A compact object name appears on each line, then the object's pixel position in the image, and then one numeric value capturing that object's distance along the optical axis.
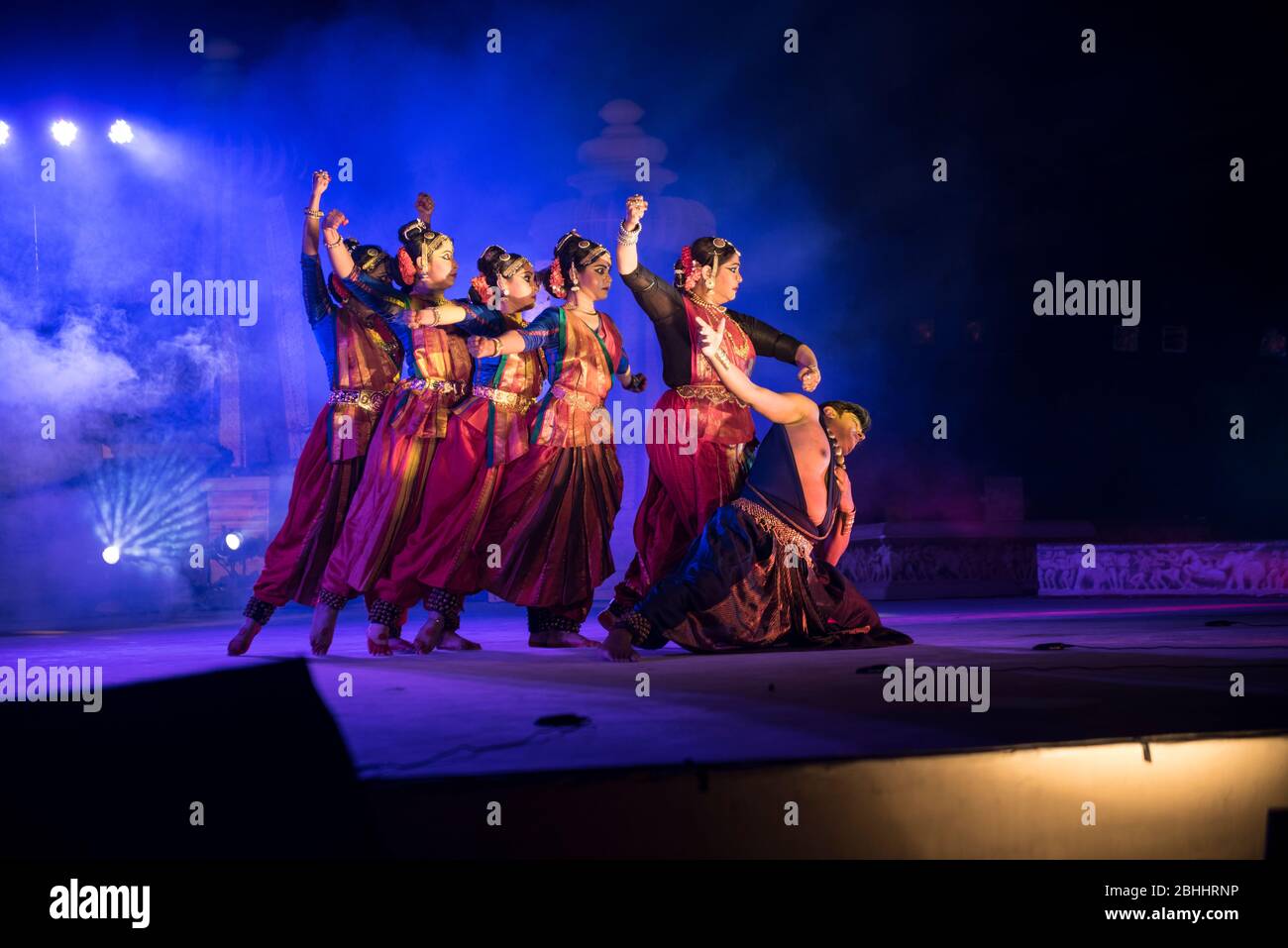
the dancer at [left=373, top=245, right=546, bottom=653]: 4.92
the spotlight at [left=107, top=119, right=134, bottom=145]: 9.70
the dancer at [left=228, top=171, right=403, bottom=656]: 4.96
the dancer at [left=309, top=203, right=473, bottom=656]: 4.85
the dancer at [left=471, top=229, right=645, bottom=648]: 5.02
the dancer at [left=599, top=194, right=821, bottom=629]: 4.88
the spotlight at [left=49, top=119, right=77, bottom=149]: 9.47
